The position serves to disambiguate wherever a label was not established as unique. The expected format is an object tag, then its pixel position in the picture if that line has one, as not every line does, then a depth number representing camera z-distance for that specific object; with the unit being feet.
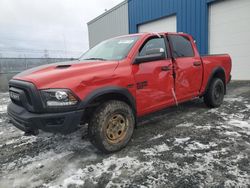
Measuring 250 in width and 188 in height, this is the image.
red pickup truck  9.09
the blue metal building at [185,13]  32.30
